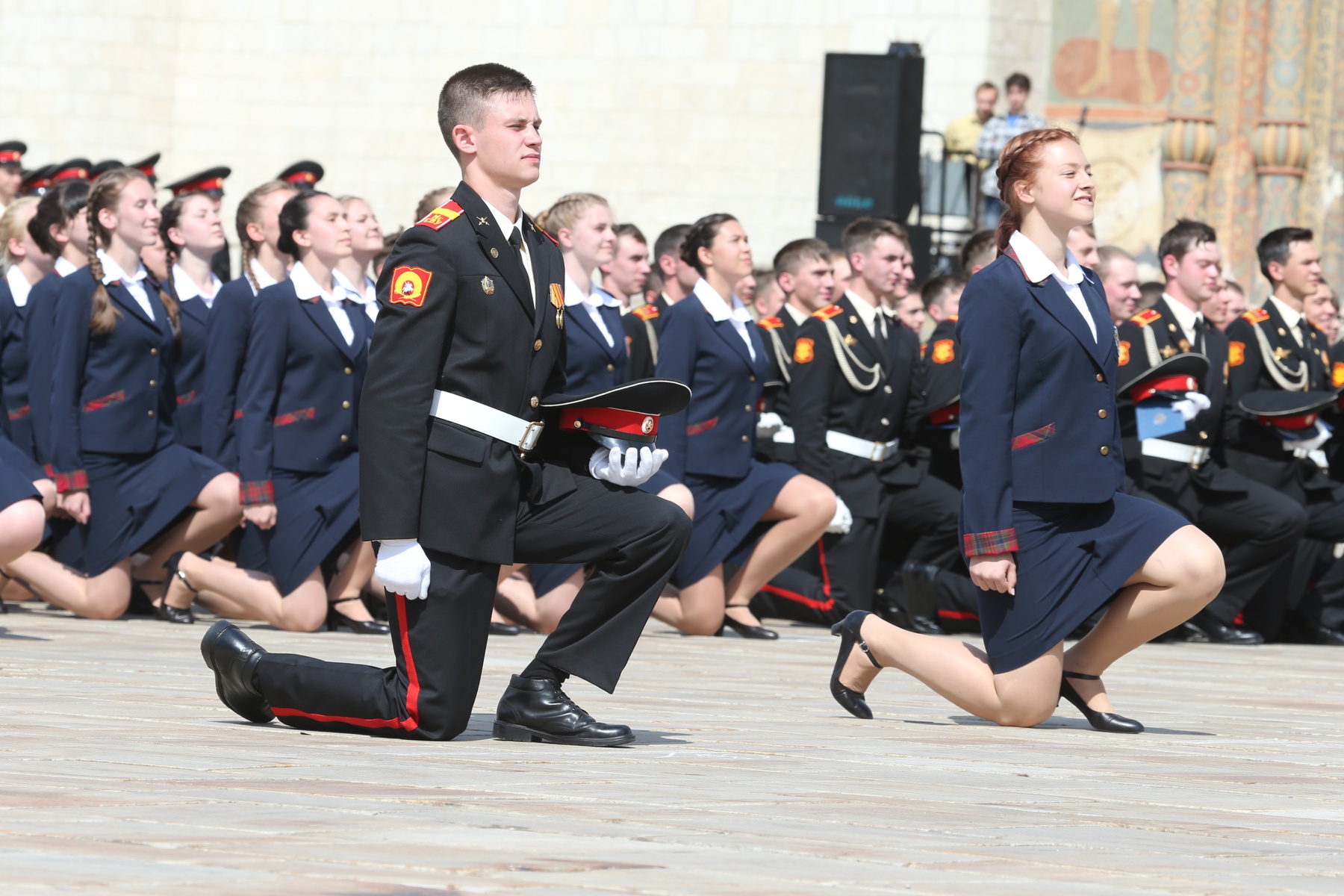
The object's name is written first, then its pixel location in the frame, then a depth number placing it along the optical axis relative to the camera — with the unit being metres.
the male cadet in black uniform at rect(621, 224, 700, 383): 16.66
